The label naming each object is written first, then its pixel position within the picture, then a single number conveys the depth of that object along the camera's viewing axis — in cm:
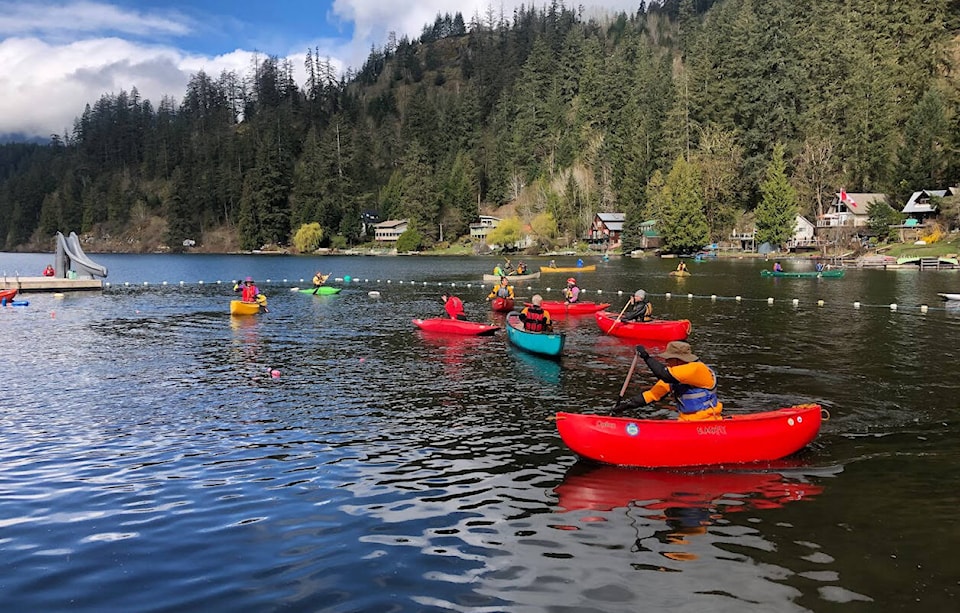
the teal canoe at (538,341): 2584
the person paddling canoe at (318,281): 5843
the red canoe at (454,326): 3206
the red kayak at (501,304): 4169
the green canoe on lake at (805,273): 6588
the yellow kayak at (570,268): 8308
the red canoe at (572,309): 3941
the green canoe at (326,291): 5800
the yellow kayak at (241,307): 4216
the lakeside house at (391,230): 17125
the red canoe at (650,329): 2989
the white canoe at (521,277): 6999
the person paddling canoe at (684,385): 1362
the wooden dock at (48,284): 5738
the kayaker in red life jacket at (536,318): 2708
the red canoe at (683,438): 1360
